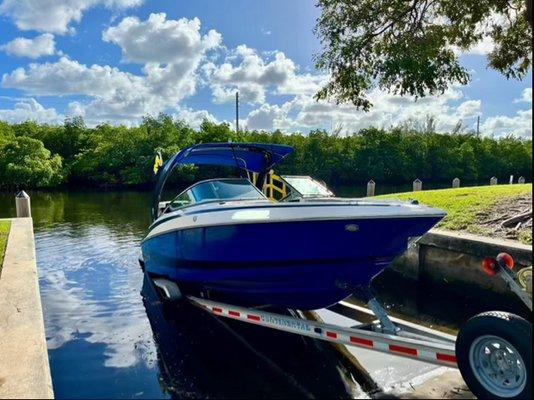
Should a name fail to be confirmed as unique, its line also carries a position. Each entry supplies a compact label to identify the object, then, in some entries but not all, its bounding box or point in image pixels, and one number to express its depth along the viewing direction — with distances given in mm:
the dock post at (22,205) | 13633
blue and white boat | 4500
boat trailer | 3381
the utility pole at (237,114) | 45631
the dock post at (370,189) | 19984
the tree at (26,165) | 36000
